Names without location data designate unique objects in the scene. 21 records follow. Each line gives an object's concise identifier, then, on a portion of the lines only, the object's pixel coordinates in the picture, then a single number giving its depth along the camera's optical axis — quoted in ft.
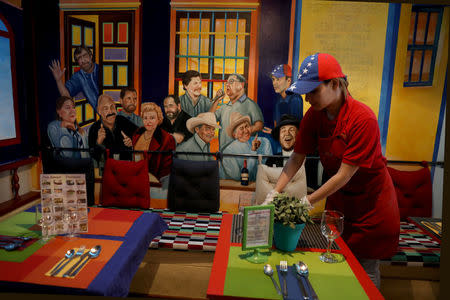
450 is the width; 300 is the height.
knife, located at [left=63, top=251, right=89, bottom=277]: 4.91
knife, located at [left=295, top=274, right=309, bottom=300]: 4.17
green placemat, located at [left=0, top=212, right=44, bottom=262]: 5.35
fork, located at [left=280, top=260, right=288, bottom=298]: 4.55
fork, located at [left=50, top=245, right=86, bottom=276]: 4.88
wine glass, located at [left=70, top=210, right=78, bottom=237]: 6.18
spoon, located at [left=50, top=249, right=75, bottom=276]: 4.90
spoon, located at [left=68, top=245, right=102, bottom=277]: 4.93
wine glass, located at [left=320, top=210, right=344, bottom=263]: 5.16
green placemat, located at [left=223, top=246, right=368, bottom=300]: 4.23
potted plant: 5.16
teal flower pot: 5.15
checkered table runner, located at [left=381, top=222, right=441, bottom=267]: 8.61
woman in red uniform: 5.33
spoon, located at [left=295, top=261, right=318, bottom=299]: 4.59
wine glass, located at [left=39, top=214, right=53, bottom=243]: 5.99
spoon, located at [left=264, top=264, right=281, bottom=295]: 4.56
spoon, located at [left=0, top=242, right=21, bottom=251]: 5.54
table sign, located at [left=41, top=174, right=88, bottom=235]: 6.16
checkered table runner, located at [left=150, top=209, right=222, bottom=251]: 8.82
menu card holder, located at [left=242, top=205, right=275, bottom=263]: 4.92
